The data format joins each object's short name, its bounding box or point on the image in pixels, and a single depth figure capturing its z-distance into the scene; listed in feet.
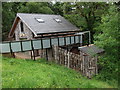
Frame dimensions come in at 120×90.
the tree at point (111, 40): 23.86
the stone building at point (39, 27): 48.62
